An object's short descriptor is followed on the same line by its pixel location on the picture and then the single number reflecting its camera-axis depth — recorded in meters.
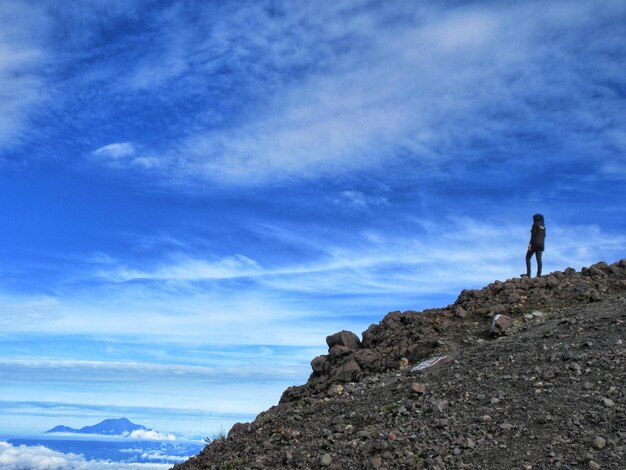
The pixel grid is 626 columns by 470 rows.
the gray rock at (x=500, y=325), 17.83
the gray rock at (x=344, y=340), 19.72
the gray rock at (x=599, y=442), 11.58
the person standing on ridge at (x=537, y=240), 23.78
